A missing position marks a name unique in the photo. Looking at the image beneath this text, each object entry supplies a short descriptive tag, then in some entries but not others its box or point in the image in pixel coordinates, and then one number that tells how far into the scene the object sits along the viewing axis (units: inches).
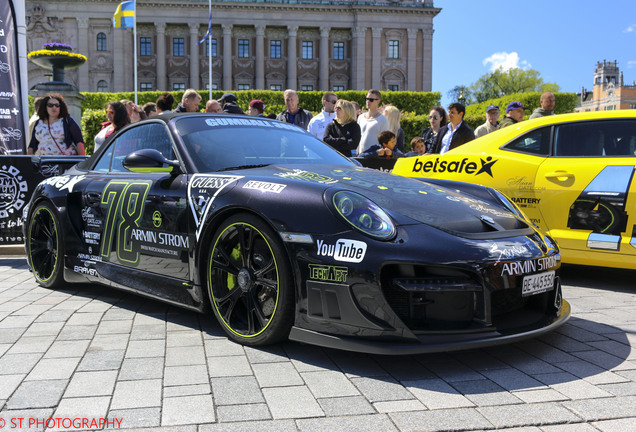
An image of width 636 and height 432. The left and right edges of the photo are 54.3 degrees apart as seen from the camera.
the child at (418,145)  372.3
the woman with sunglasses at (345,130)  307.9
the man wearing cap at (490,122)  370.9
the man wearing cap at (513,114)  326.0
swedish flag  1406.3
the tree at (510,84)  3390.7
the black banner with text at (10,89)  316.5
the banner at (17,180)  281.9
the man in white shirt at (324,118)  352.5
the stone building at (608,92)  6003.9
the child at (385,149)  303.0
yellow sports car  192.2
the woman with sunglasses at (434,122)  353.6
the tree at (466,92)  3334.2
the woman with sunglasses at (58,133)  310.7
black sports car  114.3
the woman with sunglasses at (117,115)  282.4
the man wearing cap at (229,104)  322.0
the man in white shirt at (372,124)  329.1
